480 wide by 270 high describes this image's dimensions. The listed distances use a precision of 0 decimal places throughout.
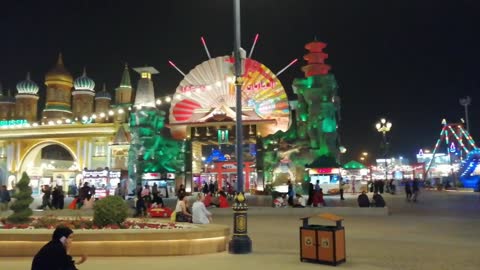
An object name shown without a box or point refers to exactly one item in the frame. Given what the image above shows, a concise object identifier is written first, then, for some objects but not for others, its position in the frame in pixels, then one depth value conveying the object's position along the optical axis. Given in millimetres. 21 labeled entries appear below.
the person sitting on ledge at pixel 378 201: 22625
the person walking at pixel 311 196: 25017
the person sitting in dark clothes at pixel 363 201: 22922
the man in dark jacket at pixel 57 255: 5461
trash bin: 9648
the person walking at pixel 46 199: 27406
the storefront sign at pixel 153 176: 43719
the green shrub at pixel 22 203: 13555
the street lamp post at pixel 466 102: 71562
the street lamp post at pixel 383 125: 41344
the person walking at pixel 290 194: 25486
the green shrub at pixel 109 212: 12125
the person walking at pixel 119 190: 35775
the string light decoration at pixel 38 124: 59062
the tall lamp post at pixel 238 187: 11266
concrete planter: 10781
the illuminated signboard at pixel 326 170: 39031
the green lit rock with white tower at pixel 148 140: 46625
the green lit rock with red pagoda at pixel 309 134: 42156
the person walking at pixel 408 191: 31648
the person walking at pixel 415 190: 31344
